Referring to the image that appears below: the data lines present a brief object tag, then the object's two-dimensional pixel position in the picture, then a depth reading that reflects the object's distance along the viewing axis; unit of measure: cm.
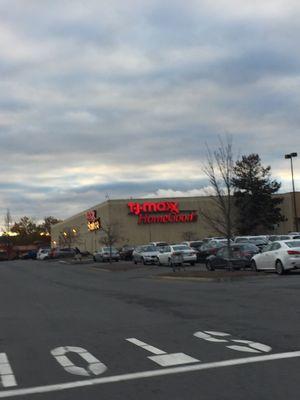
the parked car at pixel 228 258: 2850
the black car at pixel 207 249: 3766
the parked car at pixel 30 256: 9479
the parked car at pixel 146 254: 4269
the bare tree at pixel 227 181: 2723
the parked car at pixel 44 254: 7725
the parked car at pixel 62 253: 7550
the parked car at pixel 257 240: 3916
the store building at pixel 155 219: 7456
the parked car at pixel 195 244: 4755
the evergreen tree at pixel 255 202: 7844
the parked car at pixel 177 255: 3453
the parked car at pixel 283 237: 3844
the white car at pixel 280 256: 2367
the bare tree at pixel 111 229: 6788
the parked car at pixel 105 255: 5493
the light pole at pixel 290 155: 5763
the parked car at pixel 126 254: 5622
